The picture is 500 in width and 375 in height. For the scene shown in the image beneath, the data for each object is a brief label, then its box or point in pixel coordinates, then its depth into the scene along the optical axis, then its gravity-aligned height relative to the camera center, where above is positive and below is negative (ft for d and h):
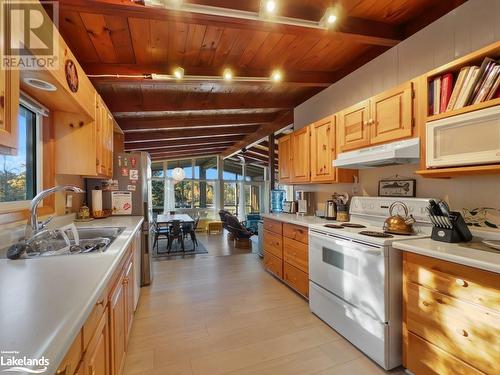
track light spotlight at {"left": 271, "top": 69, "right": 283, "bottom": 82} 9.13 +4.28
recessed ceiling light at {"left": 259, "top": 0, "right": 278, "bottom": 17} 5.24 +4.04
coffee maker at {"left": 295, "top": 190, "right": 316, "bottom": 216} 11.74 -0.73
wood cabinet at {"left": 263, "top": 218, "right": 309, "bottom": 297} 8.92 -2.72
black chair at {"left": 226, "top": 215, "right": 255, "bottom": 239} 17.80 -3.03
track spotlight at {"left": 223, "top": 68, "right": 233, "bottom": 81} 8.68 +4.11
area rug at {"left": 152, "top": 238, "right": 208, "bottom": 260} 15.47 -4.27
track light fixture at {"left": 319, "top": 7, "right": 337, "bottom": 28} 5.69 +4.13
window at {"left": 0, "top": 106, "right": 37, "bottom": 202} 5.69 +0.58
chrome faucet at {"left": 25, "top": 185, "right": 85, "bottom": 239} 4.76 -0.61
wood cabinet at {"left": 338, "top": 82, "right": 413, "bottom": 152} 6.46 +2.07
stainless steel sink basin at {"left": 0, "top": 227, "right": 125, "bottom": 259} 4.29 -1.20
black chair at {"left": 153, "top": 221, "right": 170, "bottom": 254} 16.84 -3.12
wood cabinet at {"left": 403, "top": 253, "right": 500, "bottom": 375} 3.98 -2.41
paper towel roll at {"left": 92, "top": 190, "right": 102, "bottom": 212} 9.70 -0.42
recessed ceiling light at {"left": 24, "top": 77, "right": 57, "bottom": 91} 5.02 +2.29
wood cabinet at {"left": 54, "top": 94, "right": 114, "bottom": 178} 7.48 +1.45
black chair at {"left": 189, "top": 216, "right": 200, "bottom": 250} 17.49 -3.19
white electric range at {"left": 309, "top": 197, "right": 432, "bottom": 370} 5.55 -2.35
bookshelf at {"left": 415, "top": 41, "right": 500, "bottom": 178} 4.75 +1.66
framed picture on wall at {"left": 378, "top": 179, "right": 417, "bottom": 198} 7.19 -0.01
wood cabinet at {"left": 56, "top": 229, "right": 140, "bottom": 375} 2.64 -2.11
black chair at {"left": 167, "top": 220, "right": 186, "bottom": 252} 16.31 -2.85
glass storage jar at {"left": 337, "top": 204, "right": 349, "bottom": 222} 8.96 -0.93
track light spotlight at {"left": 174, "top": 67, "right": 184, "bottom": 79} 8.00 +3.87
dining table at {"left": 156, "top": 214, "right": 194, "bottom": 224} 16.49 -2.11
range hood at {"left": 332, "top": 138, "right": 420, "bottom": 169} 6.14 +0.91
